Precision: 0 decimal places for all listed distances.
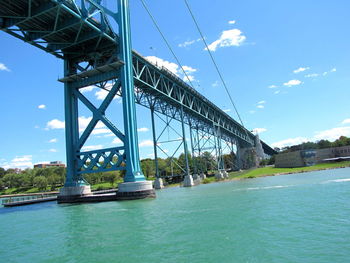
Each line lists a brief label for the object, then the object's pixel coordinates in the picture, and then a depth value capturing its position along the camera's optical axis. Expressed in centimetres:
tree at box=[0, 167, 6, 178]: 14500
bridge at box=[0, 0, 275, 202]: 2753
